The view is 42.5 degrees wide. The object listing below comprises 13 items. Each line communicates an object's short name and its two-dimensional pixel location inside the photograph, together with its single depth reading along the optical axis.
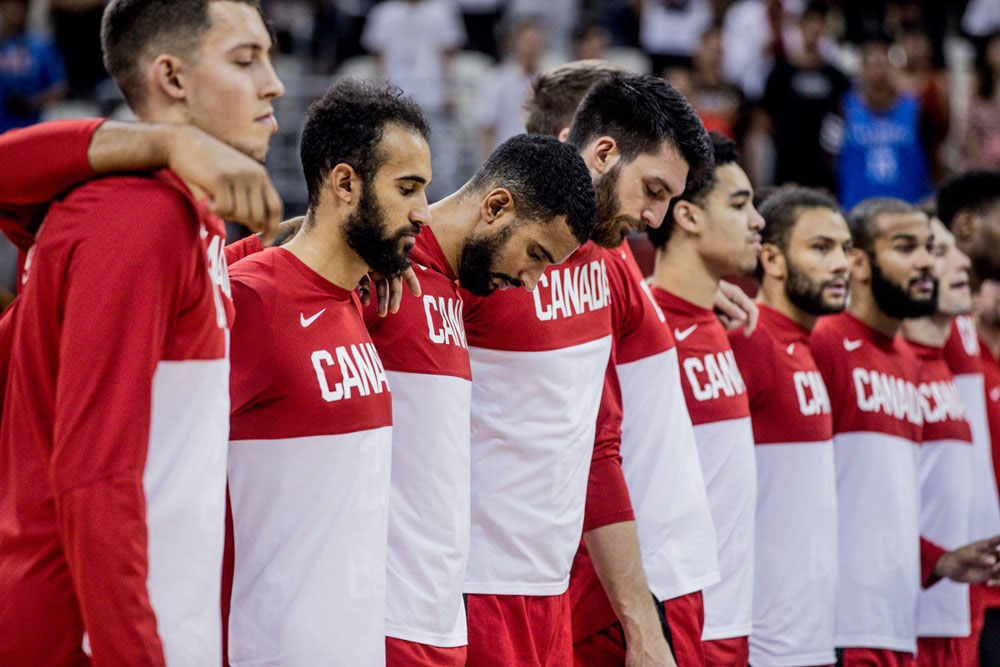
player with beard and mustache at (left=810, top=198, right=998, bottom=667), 5.05
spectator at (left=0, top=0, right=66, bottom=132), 10.42
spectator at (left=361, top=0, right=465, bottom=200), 11.11
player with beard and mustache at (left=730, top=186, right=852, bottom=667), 4.64
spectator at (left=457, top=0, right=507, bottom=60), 12.80
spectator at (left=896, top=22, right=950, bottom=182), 10.66
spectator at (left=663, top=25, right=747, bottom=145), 10.50
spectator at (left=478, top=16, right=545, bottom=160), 10.62
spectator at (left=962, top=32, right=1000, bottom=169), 10.15
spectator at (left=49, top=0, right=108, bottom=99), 11.01
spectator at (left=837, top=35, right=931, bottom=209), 10.44
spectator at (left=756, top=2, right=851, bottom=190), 10.70
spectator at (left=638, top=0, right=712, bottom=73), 11.97
